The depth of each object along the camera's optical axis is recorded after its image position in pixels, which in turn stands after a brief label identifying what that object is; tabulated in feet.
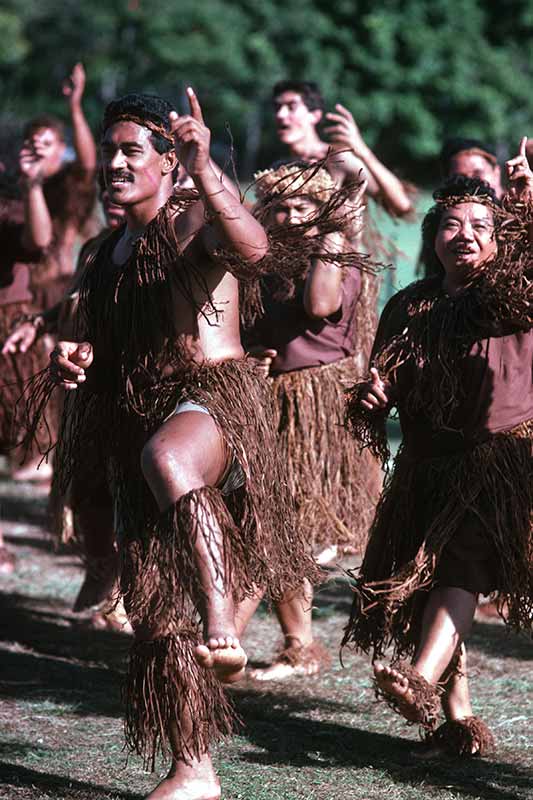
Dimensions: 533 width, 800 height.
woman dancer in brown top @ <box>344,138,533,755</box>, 25.07
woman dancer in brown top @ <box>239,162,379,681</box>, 32.32
